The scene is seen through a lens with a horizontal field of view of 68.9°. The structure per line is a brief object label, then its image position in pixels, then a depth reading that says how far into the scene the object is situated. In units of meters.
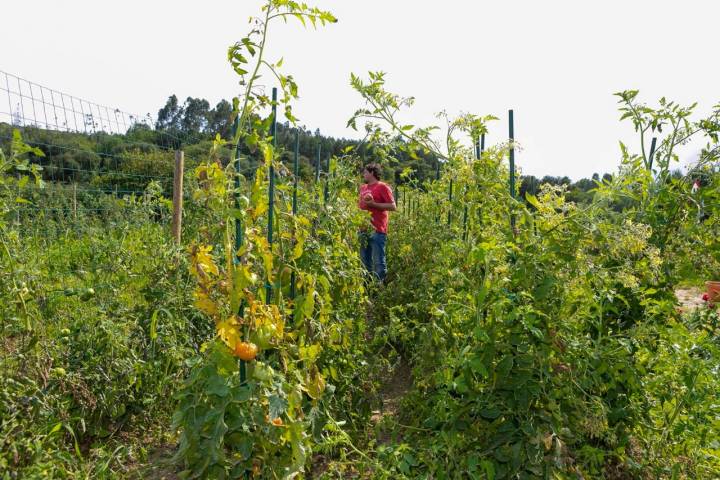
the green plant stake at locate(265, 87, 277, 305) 2.15
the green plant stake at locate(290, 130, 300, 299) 2.46
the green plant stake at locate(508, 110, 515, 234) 2.20
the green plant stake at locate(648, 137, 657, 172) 2.65
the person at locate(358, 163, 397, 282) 5.36
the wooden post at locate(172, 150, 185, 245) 4.52
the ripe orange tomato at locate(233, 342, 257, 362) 1.74
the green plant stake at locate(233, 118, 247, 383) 1.84
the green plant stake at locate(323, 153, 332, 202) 3.91
